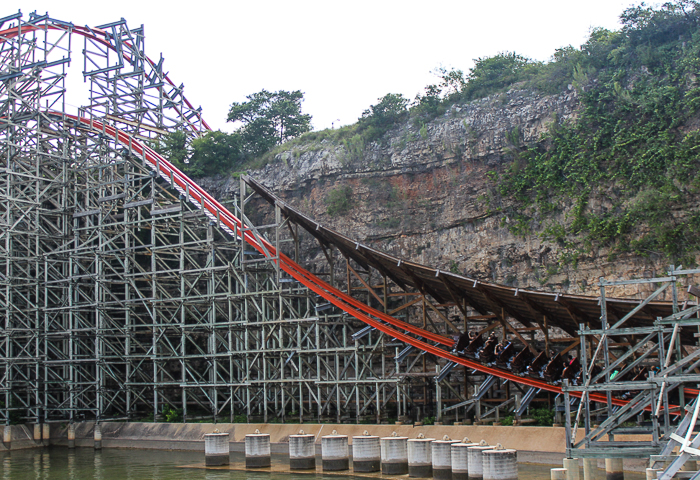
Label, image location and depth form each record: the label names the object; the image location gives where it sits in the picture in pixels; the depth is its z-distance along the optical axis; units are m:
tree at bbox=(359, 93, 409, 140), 33.97
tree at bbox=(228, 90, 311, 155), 41.66
